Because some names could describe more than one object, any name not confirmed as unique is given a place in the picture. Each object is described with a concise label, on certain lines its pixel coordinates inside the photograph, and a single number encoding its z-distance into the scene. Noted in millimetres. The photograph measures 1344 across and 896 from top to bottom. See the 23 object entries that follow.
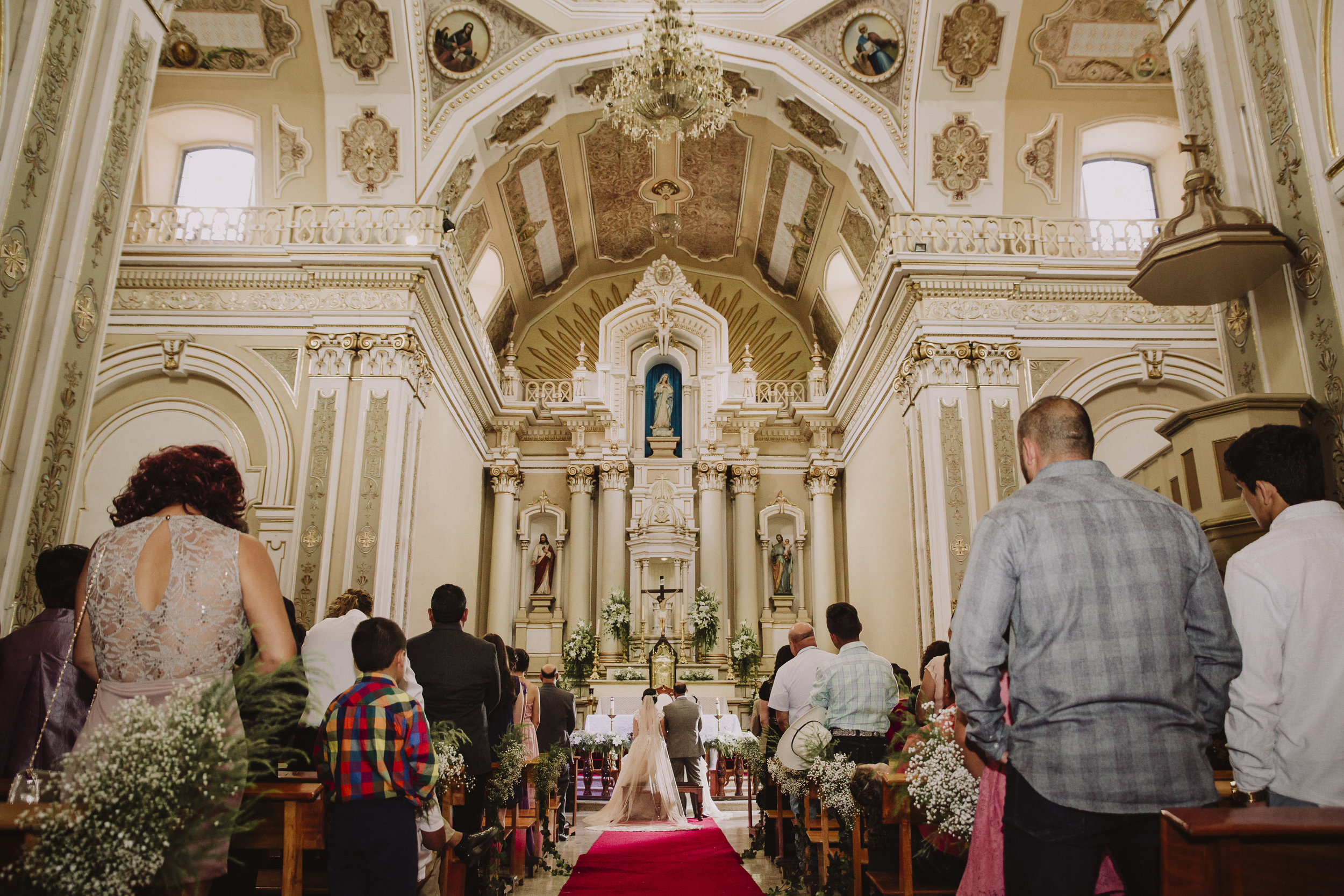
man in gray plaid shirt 1947
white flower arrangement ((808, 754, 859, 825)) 4242
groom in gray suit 8938
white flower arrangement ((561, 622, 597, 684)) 13828
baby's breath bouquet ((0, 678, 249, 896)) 1873
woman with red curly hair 2273
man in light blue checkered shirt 4668
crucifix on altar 14258
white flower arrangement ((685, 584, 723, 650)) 14094
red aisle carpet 5746
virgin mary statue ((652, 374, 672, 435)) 15766
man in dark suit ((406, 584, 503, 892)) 4488
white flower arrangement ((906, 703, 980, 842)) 2979
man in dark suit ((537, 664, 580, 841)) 7738
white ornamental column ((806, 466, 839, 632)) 14750
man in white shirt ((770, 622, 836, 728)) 5309
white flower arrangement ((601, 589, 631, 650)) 14133
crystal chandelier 8773
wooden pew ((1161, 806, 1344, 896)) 1586
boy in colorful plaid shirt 2910
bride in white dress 8641
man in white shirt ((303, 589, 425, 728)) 4312
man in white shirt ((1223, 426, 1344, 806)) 2285
